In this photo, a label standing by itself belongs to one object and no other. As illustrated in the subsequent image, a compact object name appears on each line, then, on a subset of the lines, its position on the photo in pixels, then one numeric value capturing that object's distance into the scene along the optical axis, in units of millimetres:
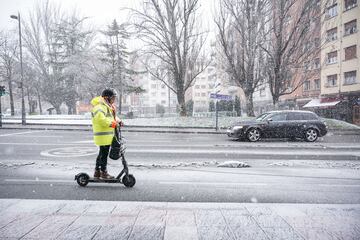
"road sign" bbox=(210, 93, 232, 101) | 20156
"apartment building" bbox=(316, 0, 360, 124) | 34594
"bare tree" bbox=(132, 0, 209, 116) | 26547
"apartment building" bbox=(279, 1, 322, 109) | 24325
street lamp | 24350
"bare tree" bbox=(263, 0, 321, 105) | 24031
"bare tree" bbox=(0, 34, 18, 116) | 37438
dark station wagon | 14758
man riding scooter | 5312
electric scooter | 5633
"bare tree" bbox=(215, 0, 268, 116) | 25031
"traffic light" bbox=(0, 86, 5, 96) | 23284
